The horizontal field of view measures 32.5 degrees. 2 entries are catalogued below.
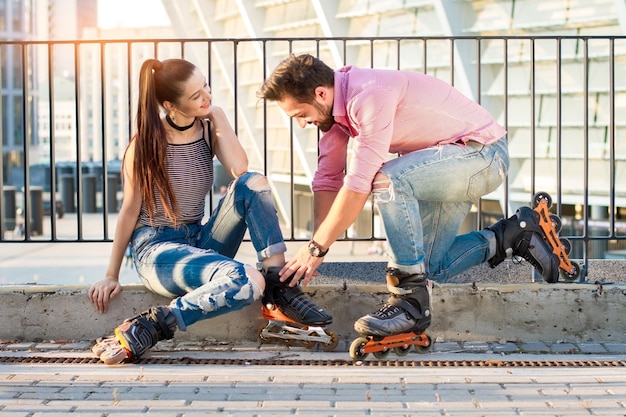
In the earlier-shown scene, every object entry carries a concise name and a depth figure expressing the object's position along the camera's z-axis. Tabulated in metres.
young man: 4.07
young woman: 4.27
